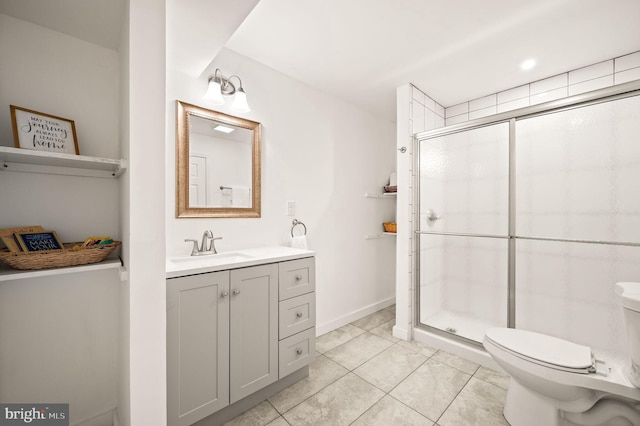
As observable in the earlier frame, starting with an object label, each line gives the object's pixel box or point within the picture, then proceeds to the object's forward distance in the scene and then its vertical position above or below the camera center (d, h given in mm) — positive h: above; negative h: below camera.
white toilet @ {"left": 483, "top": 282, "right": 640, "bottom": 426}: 1138 -827
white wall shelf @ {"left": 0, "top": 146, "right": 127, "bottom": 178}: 969 +218
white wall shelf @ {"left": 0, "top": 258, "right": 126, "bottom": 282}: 902 -228
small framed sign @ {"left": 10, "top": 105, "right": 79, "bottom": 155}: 1056 +360
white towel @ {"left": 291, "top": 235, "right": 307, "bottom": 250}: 2121 -259
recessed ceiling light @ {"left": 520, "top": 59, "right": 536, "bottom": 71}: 1994 +1193
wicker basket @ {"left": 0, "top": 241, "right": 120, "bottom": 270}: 934 -181
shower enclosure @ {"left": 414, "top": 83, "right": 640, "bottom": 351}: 1826 -57
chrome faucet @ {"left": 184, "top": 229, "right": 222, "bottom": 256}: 1654 -229
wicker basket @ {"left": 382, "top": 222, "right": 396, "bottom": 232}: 3015 -188
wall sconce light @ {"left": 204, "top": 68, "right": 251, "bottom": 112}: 1658 +824
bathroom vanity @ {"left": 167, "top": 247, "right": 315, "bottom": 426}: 1225 -673
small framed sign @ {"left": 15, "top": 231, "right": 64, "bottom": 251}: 1011 -122
